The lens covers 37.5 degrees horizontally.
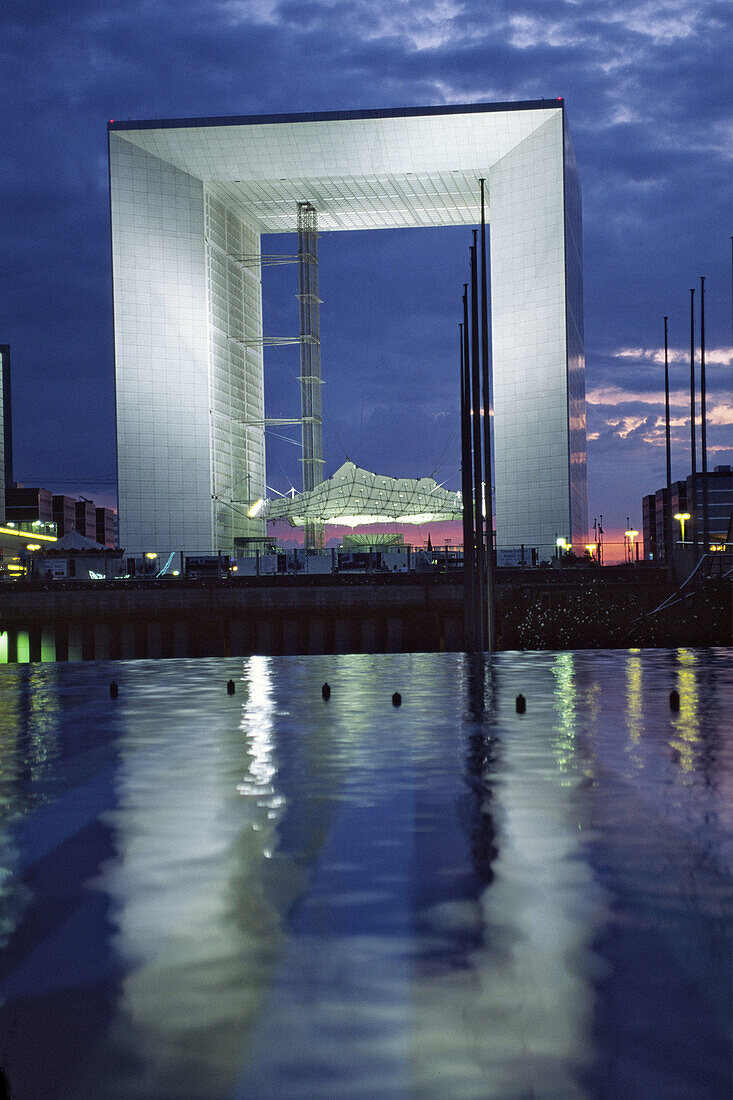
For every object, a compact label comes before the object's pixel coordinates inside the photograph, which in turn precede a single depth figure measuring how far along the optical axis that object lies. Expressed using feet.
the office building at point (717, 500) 478.18
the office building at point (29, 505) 505.25
